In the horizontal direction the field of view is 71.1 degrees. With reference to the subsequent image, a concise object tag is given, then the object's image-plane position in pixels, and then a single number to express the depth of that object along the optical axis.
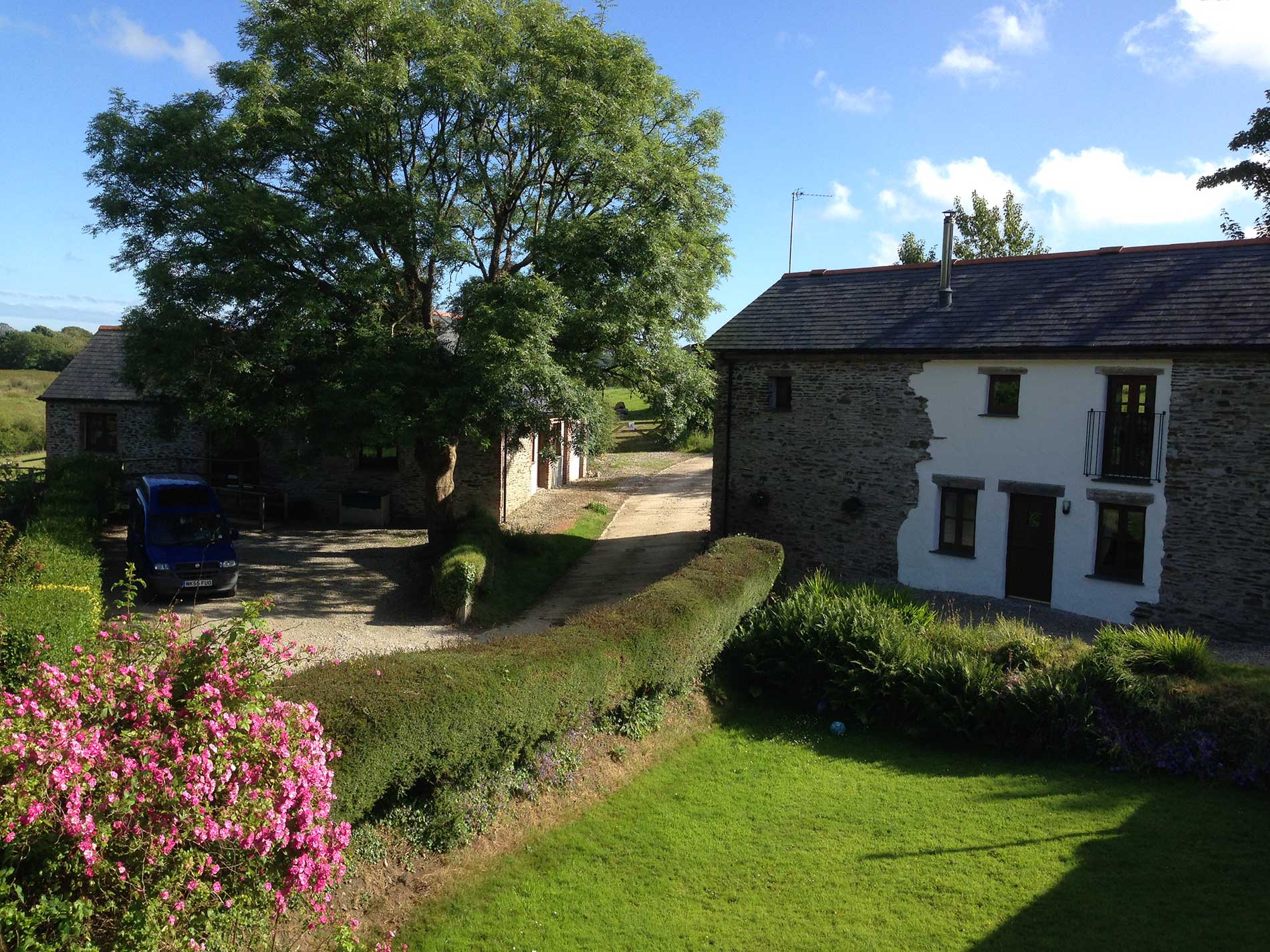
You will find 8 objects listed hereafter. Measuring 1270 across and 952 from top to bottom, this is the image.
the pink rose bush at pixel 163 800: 4.66
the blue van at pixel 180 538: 16.61
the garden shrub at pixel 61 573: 8.63
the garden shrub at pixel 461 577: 16.73
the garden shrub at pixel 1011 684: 10.66
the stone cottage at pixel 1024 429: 15.80
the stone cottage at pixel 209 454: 25.86
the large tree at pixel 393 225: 16.45
